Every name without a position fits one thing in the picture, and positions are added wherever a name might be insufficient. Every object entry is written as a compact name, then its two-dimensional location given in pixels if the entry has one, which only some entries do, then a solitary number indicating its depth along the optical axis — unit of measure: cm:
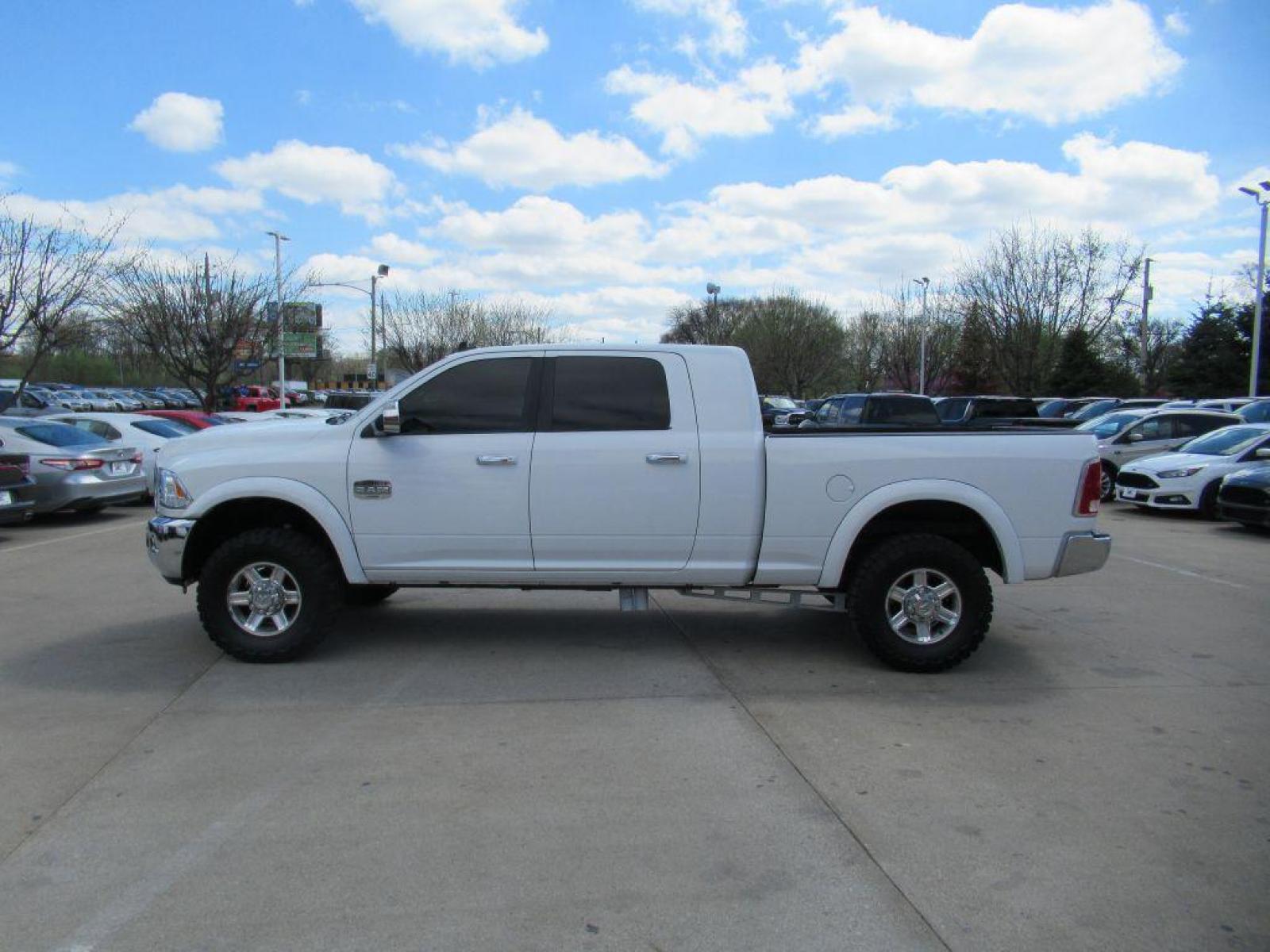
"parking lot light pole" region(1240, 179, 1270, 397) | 3120
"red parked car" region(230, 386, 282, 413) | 4753
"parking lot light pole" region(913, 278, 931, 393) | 4856
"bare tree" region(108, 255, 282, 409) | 2920
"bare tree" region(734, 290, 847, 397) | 5844
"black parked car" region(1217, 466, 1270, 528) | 1237
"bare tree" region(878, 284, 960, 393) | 5469
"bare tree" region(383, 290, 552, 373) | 5325
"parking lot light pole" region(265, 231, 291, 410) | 3359
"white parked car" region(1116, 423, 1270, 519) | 1470
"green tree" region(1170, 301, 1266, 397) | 4031
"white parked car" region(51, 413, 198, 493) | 1565
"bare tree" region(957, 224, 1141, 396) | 3956
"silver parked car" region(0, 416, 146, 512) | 1314
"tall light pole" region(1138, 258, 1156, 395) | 4316
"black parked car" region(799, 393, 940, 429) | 1755
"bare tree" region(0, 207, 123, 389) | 2133
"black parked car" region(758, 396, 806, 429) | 2215
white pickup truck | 582
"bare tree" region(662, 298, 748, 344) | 6944
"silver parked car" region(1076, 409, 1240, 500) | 1789
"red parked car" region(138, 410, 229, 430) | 1900
